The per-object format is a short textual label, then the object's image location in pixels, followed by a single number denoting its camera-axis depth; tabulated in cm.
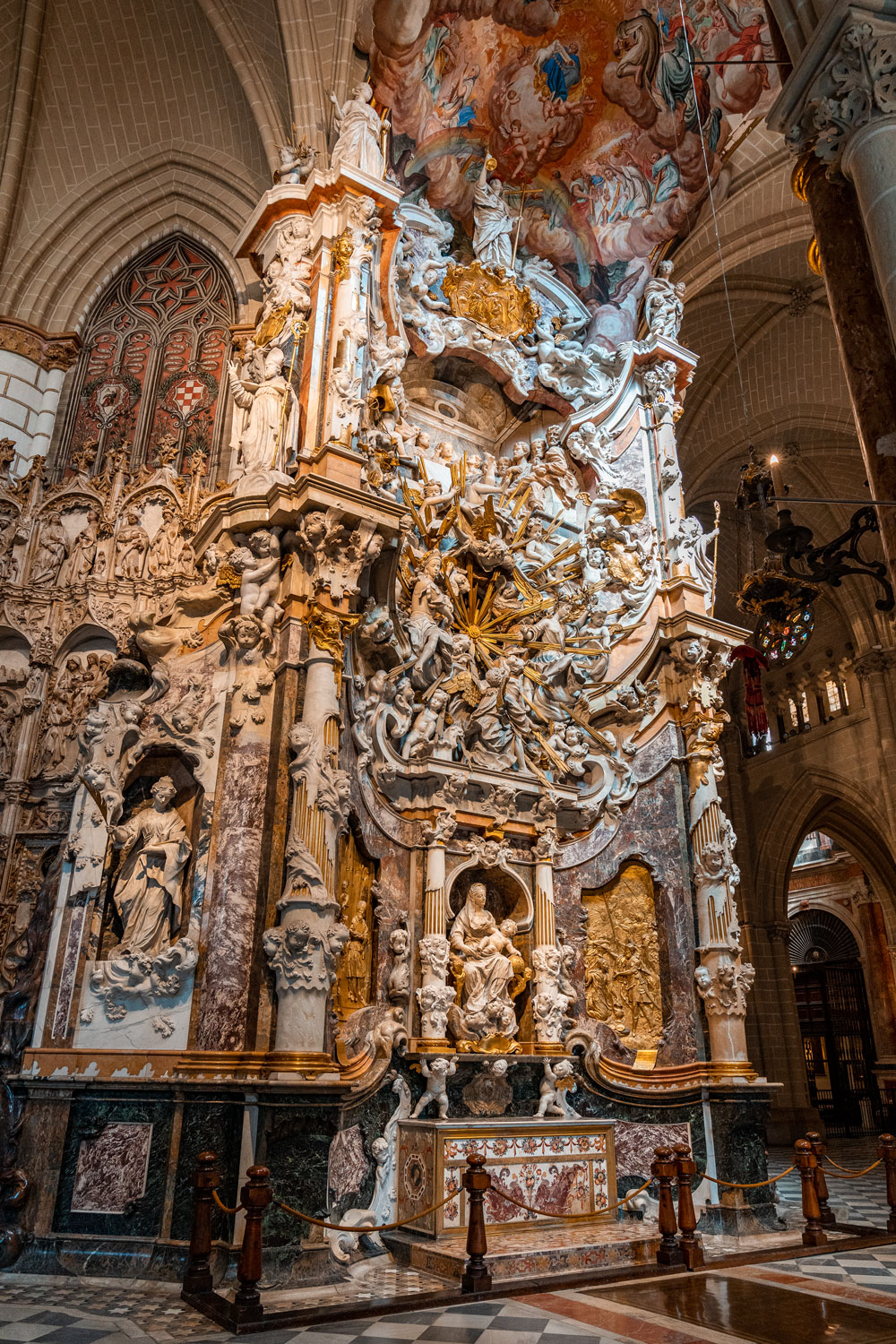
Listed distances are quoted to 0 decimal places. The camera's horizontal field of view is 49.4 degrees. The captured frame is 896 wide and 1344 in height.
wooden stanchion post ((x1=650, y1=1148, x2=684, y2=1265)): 720
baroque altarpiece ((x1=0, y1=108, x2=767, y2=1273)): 730
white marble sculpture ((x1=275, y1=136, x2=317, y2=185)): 1023
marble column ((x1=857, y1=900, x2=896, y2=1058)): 2136
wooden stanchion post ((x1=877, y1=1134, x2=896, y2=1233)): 875
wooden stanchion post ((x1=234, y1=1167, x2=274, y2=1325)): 552
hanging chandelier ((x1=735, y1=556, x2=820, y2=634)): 1221
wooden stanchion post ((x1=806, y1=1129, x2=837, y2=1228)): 860
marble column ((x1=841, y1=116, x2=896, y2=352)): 553
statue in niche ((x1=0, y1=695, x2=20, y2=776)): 893
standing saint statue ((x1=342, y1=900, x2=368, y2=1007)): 854
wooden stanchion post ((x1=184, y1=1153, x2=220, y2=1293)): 600
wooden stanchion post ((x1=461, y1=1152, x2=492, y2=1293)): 628
